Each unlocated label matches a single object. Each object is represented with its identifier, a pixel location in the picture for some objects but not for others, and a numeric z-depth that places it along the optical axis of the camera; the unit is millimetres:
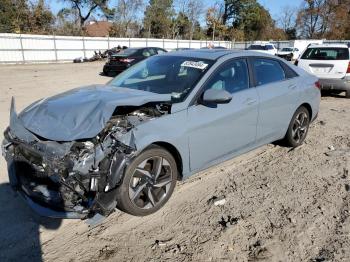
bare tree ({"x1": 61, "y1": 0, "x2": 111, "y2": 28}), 49094
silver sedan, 3266
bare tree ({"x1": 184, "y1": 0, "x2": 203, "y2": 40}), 58794
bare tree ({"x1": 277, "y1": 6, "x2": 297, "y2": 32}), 72188
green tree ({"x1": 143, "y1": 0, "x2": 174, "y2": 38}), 52938
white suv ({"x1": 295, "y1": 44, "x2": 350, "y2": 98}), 10781
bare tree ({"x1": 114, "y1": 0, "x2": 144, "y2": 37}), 50656
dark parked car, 18469
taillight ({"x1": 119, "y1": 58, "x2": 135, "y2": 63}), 18419
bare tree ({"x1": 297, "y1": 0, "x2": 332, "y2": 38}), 61594
